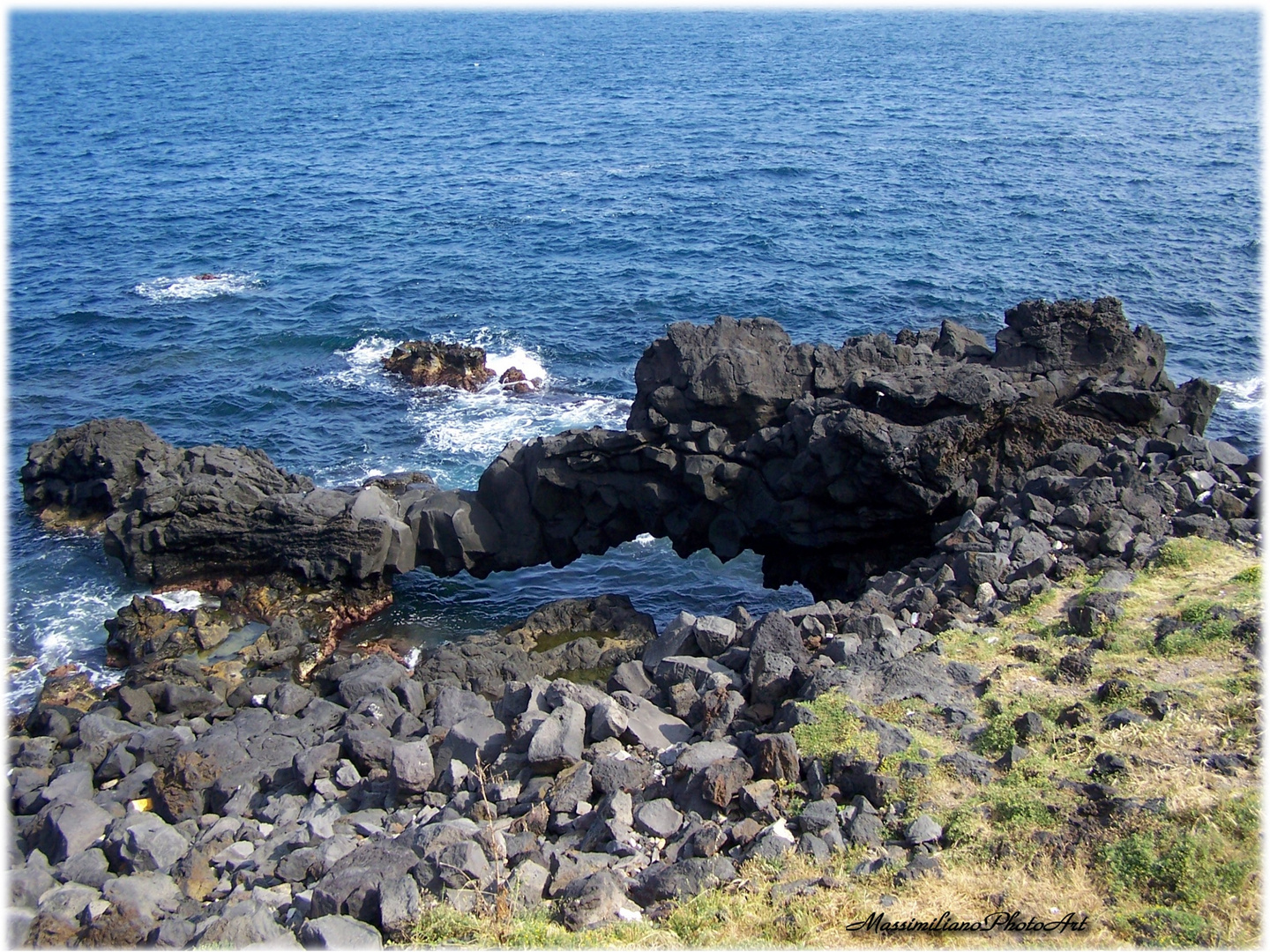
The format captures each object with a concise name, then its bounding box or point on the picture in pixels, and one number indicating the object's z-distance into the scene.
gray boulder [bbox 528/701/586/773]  21.17
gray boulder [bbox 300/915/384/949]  16.44
